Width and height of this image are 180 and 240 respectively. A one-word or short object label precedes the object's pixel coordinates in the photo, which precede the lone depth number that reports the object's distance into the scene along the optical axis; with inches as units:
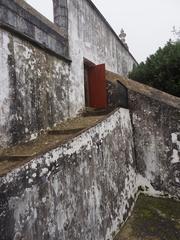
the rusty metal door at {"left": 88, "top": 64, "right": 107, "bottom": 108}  212.0
